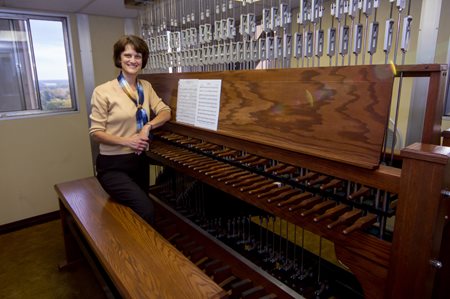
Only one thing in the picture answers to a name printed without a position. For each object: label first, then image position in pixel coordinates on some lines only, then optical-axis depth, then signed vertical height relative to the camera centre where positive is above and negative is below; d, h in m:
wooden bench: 1.15 -0.73
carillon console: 0.89 -0.37
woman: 1.86 -0.26
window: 2.90 +0.17
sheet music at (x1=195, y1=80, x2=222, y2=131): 1.76 -0.12
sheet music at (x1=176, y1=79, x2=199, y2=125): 1.93 -0.11
